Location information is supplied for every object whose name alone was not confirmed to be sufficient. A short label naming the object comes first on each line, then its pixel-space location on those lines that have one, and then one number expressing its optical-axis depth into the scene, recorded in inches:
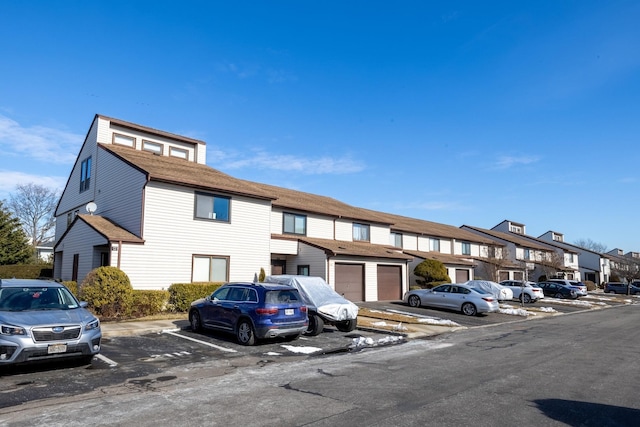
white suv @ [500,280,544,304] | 1328.7
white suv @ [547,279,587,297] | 1593.8
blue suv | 464.4
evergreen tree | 1406.3
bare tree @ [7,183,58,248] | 2119.8
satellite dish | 866.0
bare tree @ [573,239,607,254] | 4778.5
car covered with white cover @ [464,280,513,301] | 1162.6
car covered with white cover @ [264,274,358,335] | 546.6
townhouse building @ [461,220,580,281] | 1956.2
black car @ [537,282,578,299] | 1574.8
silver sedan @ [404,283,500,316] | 850.8
